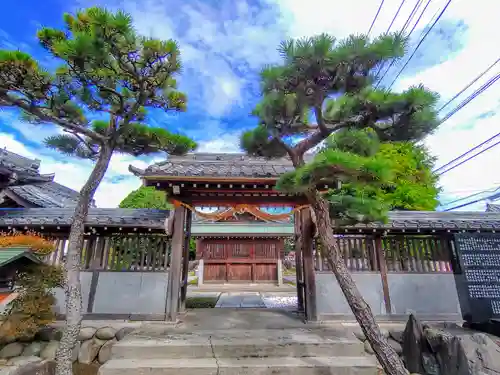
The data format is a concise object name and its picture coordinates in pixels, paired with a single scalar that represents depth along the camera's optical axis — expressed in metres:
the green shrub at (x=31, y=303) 4.65
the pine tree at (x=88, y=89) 3.75
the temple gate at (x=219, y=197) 5.77
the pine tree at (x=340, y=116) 3.41
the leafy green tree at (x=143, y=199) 24.47
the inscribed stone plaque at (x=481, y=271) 5.49
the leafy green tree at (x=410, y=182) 11.76
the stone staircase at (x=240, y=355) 4.02
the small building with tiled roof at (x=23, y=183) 6.07
